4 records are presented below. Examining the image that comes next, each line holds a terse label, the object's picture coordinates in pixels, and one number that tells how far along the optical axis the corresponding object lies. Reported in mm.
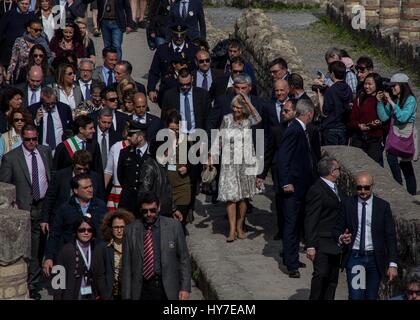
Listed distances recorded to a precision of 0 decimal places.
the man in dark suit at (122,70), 22498
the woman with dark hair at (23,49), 23480
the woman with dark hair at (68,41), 24188
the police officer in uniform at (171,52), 23641
